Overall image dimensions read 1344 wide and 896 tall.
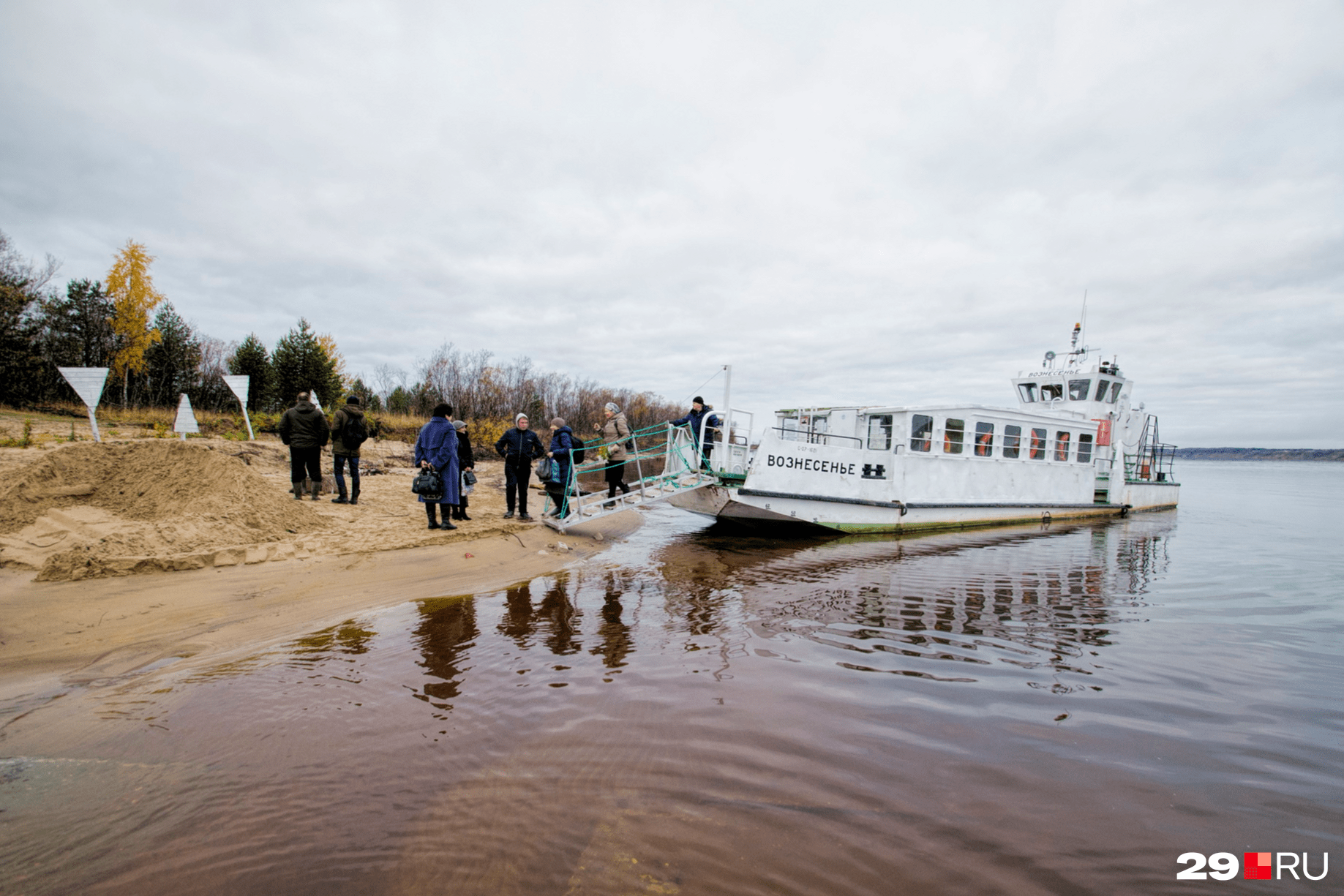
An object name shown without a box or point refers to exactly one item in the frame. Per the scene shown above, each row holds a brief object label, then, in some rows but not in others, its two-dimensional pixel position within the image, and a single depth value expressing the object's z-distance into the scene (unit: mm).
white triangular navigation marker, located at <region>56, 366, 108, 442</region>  8375
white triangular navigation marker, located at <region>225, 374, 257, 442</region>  12156
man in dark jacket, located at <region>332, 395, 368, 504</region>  9805
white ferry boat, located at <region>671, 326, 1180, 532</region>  11500
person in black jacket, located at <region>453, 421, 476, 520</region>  9750
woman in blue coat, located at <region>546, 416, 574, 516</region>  10172
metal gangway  10211
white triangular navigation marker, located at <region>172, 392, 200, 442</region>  11936
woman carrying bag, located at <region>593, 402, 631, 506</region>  11180
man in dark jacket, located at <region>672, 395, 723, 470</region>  11258
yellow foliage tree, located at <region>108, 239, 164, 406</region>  22094
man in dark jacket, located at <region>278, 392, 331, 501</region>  9625
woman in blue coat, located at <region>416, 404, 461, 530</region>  8797
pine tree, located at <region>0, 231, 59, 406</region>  17938
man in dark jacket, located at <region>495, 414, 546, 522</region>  10031
